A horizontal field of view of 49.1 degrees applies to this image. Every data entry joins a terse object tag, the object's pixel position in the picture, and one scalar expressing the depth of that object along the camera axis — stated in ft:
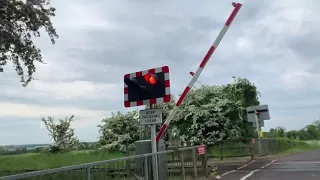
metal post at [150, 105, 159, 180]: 23.43
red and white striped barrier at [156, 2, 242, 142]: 27.71
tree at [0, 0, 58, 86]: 35.88
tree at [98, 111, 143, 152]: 80.23
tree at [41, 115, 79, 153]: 91.22
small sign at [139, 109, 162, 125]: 23.94
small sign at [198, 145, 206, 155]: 31.36
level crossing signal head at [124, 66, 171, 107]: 23.79
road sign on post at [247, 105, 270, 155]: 78.29
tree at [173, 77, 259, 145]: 84.79
